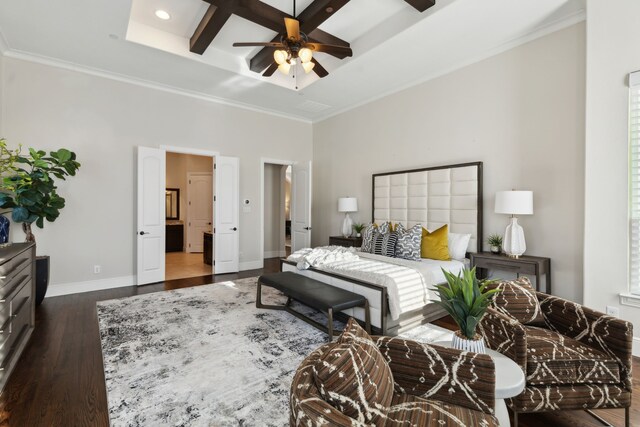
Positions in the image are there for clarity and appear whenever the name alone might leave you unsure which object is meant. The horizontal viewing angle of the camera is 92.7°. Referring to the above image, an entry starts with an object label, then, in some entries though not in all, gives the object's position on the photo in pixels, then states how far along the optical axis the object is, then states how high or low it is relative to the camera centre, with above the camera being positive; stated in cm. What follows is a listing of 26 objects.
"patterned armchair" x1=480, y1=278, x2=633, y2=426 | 170 -88
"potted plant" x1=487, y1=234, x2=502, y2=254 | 384 -42
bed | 297 -10
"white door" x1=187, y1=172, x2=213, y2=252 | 857 +4
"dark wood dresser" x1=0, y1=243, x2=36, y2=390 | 221 -81
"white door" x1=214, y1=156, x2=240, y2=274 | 588 -15
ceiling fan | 318 +177
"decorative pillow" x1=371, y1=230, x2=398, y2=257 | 425 -48
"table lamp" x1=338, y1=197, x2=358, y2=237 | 591 +3
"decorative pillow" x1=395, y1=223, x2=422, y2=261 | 400 -45
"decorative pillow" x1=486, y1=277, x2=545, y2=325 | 217 -67
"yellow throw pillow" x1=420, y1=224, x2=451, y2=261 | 398 -46
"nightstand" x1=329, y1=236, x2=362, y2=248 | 555 -59
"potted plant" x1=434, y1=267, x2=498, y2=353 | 152 -48
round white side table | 139 -81
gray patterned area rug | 195 -128
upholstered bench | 285 -86
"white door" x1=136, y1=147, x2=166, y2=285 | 503 -12
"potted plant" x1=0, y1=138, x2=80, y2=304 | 373 +18
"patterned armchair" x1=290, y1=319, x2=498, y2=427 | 102 -69
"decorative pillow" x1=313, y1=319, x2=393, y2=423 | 102 -61
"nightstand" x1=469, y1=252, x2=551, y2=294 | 333 -61
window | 264 +27
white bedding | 297 -67
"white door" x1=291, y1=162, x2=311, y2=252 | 631 +7
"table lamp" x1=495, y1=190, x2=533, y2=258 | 340 +0
